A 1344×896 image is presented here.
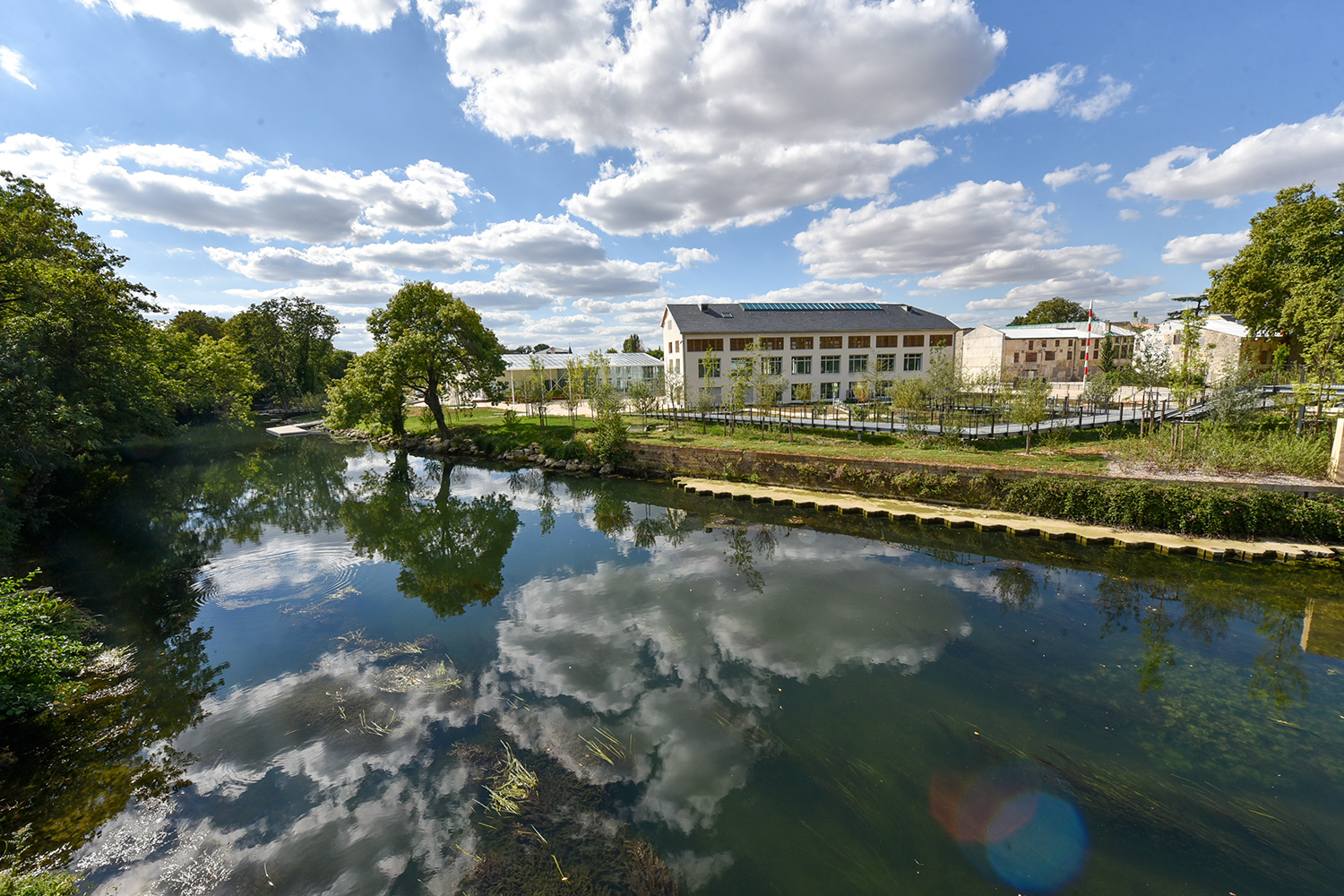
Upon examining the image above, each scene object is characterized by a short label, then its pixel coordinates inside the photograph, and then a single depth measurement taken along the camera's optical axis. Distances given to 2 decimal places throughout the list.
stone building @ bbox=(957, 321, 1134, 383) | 58.44
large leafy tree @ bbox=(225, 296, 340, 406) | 57.72
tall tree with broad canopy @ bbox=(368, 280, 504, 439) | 32.38
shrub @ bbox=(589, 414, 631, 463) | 27.64
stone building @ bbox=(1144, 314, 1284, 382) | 24.65
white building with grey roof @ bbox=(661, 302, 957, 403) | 43.97
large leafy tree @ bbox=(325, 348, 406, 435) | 33.44
